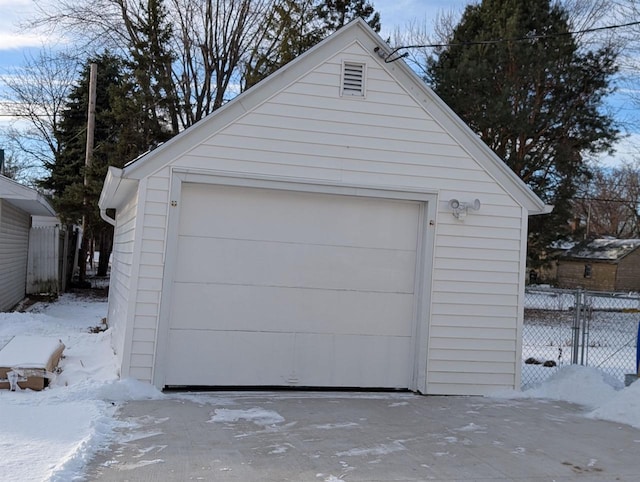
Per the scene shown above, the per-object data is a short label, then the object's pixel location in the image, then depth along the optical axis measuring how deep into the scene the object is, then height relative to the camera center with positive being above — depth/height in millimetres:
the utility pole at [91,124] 21445 +4495
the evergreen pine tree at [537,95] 21875 +6668
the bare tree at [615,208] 46500 +6789
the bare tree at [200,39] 22453 +7985
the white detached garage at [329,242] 7219 +352
